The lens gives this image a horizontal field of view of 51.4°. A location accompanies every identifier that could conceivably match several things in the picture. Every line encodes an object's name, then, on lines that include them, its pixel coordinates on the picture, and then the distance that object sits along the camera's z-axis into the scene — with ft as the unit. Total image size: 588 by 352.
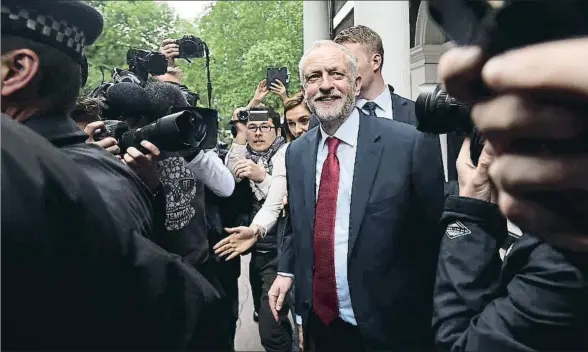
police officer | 1.80
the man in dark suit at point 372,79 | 6.65
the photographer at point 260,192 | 6.23
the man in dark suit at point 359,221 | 4.84
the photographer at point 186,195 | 2.56
